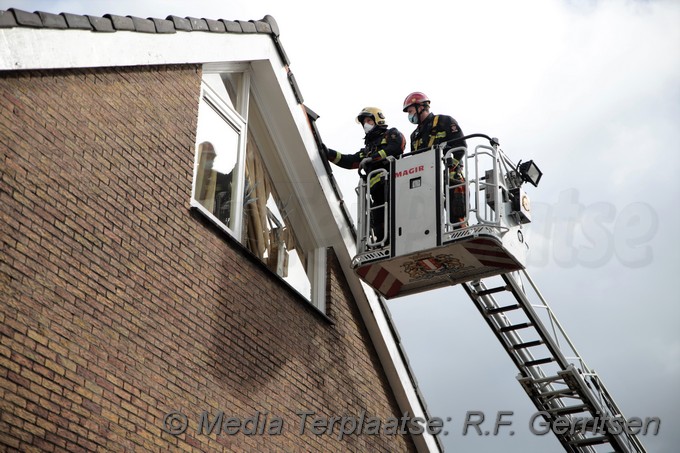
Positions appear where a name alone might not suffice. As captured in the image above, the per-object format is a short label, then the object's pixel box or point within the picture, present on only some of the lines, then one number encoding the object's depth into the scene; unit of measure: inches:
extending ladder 465.1
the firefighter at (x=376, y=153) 432.1
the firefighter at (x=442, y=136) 410.9
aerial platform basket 399.9
